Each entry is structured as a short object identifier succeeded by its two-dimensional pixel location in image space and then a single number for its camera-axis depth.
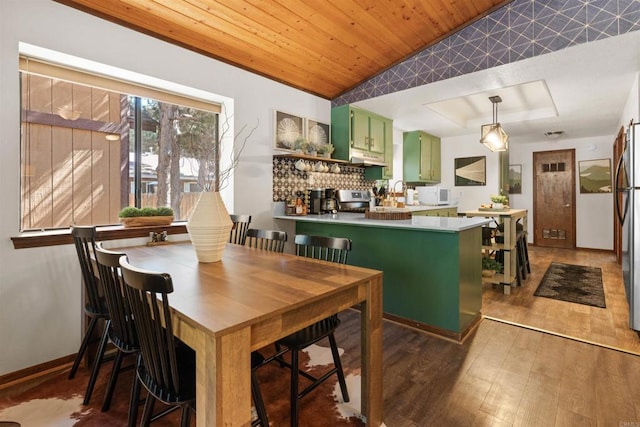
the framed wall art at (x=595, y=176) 5.77
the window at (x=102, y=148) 2.17
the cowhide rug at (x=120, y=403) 1.56
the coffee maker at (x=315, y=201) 3.73
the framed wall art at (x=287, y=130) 3.47
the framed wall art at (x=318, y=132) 3.82
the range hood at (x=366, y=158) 3.97
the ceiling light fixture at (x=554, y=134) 5.46
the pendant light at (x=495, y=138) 3.74
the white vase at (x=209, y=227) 1.71
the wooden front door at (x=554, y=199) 6.16
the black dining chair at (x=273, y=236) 2.16
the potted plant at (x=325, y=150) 3.76
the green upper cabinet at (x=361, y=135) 3.91
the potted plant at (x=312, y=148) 3.58
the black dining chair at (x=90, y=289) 1.74
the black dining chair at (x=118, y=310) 1.34
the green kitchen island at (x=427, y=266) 2.38
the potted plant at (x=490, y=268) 3.64
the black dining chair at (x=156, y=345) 1.01
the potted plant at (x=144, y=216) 2.39
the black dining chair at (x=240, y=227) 2.77
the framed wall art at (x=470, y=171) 6.13
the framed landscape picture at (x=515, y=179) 6.68
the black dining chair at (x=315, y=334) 1.45
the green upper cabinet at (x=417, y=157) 5.59
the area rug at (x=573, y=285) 3.31
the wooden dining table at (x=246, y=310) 0.89
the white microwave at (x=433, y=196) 5.21
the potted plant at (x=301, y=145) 3.51
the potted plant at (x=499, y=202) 4.30
